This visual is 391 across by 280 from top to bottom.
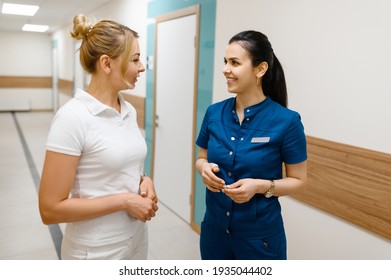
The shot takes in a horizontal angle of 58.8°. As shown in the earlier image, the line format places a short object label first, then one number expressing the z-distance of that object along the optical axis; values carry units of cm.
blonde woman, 120
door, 364
